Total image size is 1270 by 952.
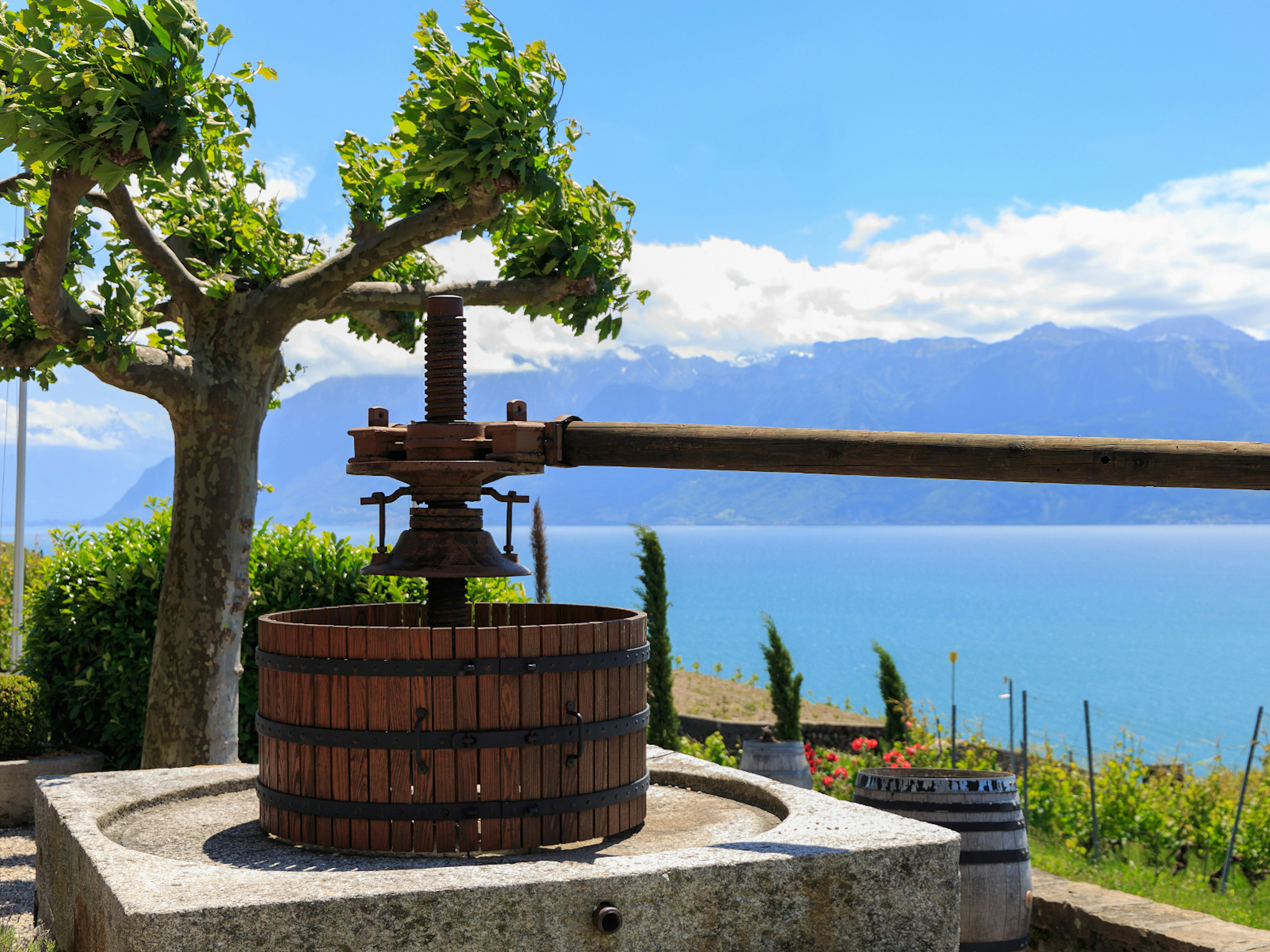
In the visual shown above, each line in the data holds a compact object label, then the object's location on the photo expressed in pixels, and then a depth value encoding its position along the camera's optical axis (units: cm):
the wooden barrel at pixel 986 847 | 483
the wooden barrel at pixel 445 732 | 401
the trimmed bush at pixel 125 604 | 869
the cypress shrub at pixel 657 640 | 1227
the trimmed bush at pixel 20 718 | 847
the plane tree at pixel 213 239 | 533
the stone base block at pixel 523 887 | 332
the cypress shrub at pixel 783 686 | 1254
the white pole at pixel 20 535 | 1325
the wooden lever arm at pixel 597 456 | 386
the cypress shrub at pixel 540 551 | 1656
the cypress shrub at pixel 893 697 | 1352
